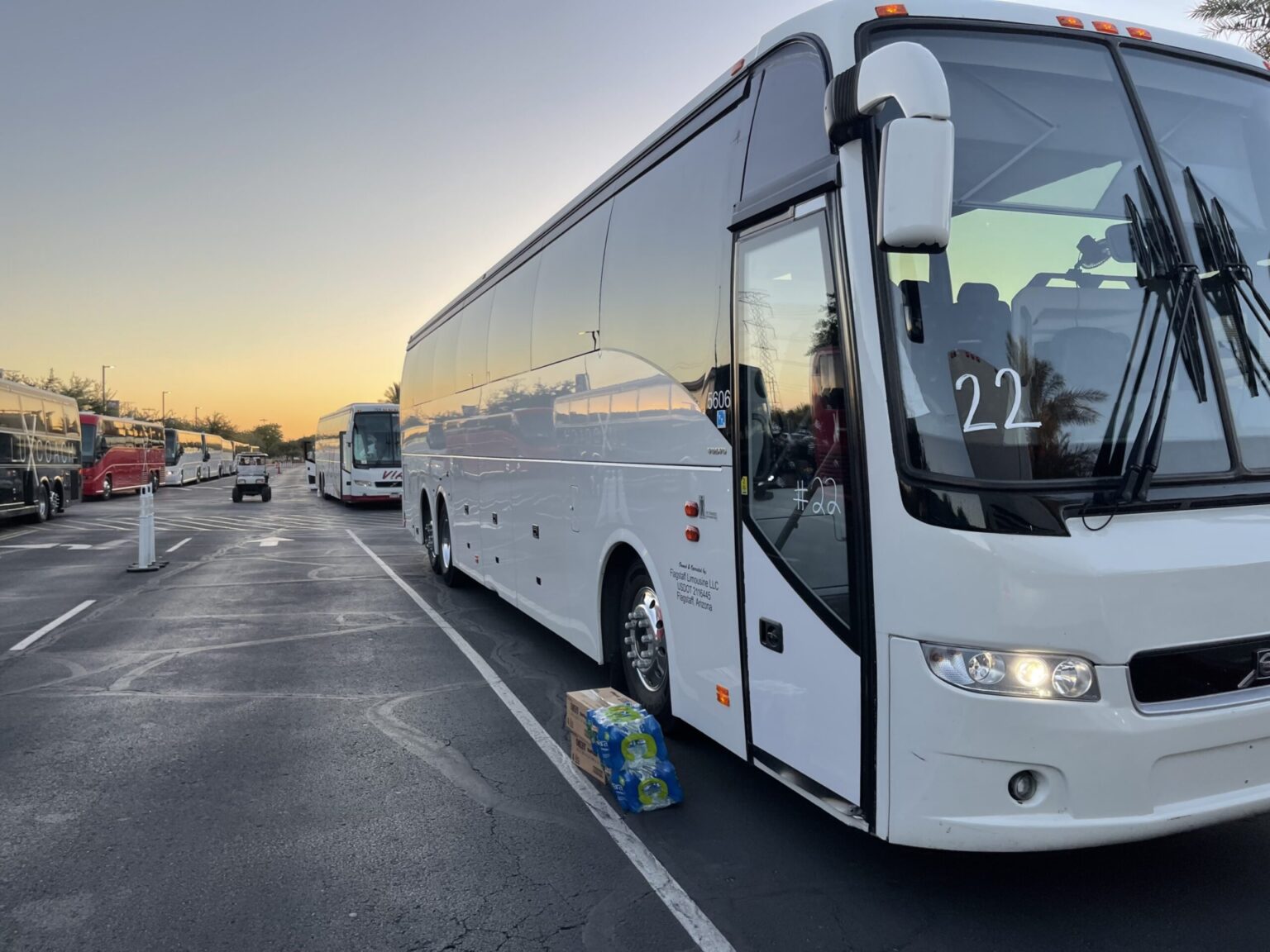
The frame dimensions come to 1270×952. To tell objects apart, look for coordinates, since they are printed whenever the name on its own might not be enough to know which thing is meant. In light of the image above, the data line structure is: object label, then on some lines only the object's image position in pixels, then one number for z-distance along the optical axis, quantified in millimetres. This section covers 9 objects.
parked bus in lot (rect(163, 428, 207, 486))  57312
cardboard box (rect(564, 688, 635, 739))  5176
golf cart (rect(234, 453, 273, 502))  36562
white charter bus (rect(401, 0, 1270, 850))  3145
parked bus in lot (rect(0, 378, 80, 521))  23359
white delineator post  14545
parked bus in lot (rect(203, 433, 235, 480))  74375
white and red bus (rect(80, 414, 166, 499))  39562
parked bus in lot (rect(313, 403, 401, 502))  30734
